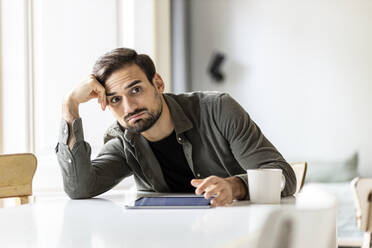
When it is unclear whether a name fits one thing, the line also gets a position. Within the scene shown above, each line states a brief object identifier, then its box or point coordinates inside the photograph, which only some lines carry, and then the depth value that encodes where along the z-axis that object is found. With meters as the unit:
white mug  2.10
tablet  2.04
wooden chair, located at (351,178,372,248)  3.53
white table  1.55
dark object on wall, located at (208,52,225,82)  5.12
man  2.44
